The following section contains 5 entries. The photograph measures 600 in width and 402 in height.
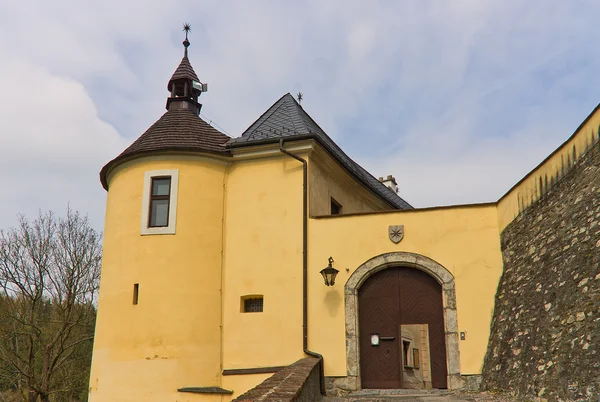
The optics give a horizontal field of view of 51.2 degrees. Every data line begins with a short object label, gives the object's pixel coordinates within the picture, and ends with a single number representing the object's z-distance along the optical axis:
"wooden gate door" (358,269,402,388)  13.29
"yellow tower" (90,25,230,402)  13.51
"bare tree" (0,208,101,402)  25.89
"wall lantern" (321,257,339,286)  13.45
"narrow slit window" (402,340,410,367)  24.47
